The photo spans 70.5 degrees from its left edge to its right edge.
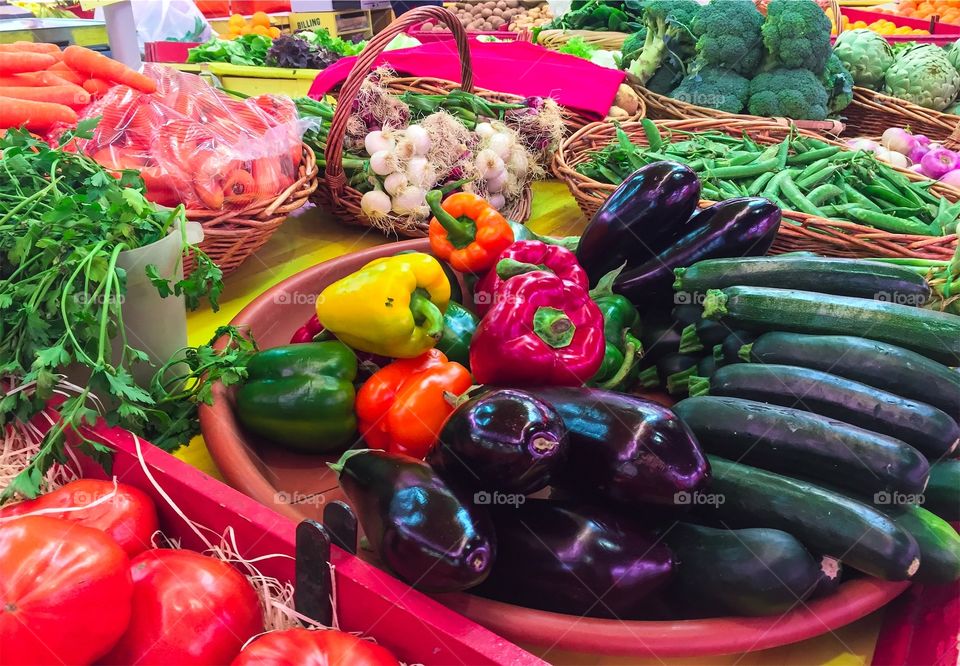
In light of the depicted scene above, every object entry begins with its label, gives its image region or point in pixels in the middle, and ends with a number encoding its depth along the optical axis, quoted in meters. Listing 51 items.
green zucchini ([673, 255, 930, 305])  1.21
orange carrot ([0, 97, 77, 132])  1.63
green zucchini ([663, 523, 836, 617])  0.78
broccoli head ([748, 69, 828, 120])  2.73
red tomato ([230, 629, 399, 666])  0.61
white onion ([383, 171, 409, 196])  1.87
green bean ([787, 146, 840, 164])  2.20
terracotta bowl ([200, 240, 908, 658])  0.75
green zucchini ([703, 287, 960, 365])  1.06
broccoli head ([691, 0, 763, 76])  2.81
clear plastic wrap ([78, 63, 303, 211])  1.51
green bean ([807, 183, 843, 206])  1.95
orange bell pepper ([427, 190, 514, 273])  1.46
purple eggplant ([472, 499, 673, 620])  0.79
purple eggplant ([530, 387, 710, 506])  0.83
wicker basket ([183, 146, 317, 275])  1.48
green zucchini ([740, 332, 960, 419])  1.00
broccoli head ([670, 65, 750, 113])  2.80
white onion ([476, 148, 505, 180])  1.97
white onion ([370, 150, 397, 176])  1.88
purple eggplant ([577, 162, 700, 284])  1.39
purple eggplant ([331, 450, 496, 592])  0.73
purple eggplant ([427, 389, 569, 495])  0.79
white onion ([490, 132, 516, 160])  2.05
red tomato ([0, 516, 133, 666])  0.59
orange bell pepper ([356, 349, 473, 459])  1.08
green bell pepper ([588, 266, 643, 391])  1.23
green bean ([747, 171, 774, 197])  2.00
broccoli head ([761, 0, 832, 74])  2.77
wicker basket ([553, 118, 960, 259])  1.60
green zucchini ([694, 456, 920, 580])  0.80
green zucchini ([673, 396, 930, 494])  0.86
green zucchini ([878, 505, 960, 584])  0.83
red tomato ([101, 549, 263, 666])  0.67
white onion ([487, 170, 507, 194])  2.02
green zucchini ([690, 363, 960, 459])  0.93
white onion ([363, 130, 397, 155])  1.93
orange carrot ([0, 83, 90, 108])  1.77
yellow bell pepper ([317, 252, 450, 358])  1.14
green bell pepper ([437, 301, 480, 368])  1.26
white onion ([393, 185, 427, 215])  1.87
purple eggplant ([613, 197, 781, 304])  1.35
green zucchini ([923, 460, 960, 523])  0.94
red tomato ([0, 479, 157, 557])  0.77
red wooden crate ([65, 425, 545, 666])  0.65
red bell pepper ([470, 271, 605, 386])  1.09
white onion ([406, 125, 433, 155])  1.91
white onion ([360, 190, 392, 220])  1.88
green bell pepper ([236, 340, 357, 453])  1.10
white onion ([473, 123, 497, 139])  2.07
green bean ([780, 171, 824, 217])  1.87
